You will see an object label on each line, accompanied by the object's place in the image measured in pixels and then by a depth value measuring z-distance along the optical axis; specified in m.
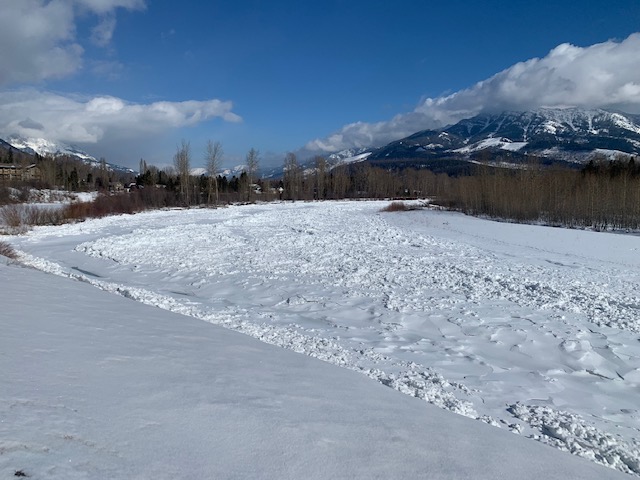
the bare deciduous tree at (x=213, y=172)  80.00
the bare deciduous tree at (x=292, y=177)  99.56
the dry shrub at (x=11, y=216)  33.62
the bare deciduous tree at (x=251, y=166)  93.01
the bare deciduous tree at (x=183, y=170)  73.75
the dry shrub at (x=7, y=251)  17.42
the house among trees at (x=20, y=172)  84.24
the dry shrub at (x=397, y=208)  58.69
